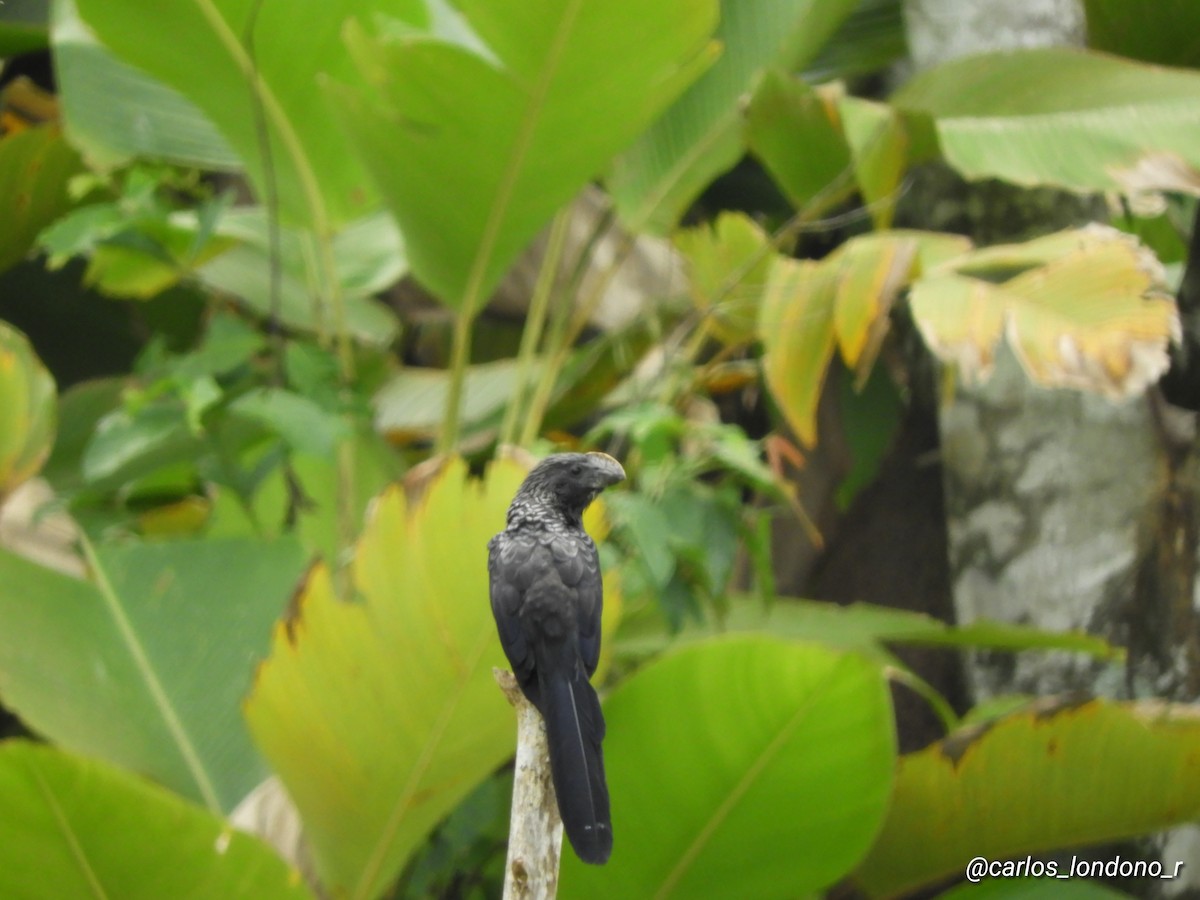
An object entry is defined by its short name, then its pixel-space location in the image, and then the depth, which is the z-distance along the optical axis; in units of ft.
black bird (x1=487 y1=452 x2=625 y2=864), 38.87
